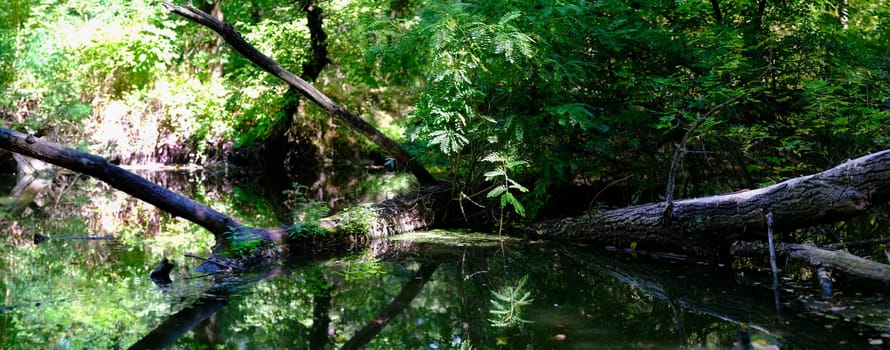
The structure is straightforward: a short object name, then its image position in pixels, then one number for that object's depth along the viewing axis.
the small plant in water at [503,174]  6.95
